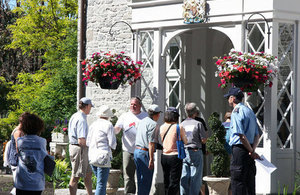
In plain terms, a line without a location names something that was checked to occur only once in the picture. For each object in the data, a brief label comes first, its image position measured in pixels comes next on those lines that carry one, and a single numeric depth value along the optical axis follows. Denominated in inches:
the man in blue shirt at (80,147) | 421.1
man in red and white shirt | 438.9
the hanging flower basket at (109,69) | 477.7
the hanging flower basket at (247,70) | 402.9
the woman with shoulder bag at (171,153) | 397.4
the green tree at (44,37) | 1089.4
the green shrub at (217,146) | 432.1
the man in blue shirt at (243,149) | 360.8
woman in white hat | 395.2
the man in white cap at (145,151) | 409.1
